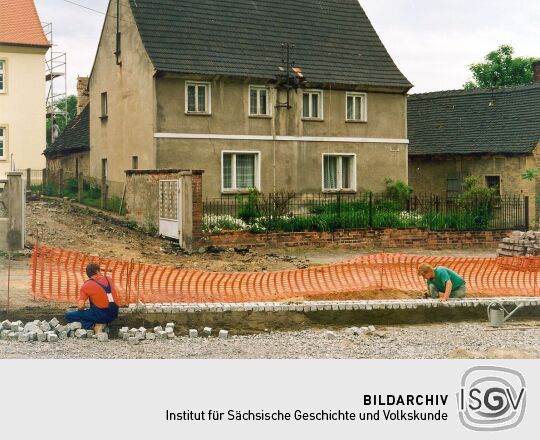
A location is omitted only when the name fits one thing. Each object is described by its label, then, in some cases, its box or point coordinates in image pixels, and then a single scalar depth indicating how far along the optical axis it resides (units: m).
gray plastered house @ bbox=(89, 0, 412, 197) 30.33
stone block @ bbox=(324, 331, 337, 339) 13.16
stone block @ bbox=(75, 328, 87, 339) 12.54
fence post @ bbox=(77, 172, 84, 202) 31.31
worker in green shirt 15.38
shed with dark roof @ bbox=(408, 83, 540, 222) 36.38
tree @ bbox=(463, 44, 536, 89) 51.94
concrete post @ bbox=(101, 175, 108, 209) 30.66
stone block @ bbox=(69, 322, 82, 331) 12.62
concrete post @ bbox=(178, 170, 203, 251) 24.31
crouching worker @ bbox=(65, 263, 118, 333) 12.70
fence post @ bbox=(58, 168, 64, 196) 32.96
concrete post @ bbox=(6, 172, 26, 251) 20.23
